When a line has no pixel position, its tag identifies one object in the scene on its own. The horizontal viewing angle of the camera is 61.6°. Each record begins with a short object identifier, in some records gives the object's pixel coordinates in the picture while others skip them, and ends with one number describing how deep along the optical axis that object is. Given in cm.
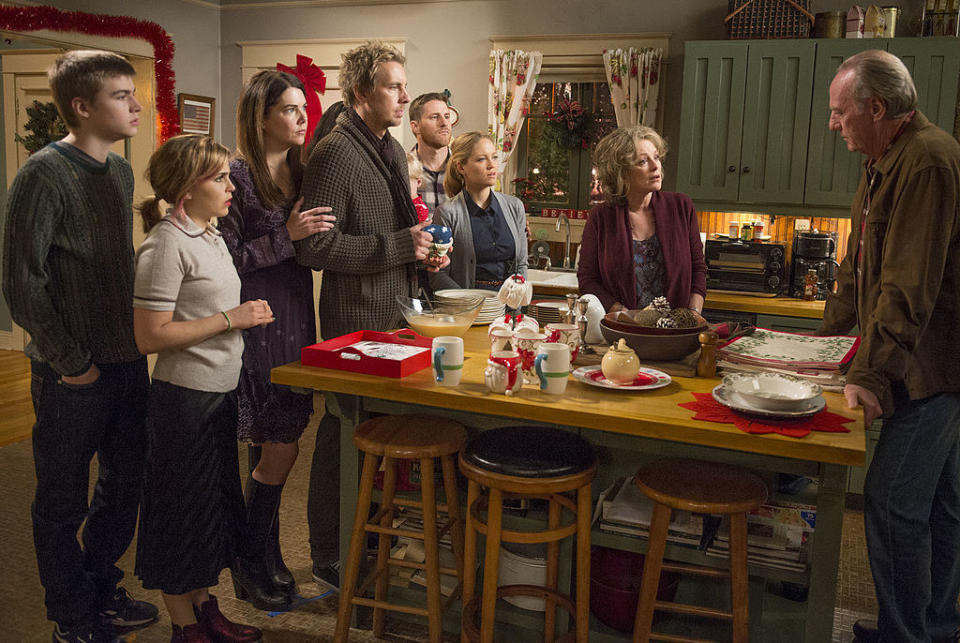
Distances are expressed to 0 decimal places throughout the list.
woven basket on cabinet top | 424
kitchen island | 192
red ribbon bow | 341
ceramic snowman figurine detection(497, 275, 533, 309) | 284
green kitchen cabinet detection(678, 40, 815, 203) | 425
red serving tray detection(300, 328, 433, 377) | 234
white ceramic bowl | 200
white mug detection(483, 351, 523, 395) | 220
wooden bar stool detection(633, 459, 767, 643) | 200
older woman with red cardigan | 331
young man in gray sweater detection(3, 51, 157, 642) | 221
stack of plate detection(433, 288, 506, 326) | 300
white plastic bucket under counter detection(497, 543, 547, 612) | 237
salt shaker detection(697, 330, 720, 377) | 237
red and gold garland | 484
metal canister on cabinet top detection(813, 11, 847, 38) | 419
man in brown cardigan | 271
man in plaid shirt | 389
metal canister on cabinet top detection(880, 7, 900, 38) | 417
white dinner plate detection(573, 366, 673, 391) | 223
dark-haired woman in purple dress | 260
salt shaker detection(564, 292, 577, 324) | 258
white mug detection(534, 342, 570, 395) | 218
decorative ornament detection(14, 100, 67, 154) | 604
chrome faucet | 518
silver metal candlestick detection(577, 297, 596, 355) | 261
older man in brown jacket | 207
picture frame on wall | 588
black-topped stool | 207
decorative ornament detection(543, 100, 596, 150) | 527
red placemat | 193
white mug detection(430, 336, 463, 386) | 224
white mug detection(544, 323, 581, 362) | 244
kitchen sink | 457
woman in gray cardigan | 354
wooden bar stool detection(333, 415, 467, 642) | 227
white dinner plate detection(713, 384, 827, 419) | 197
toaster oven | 432
